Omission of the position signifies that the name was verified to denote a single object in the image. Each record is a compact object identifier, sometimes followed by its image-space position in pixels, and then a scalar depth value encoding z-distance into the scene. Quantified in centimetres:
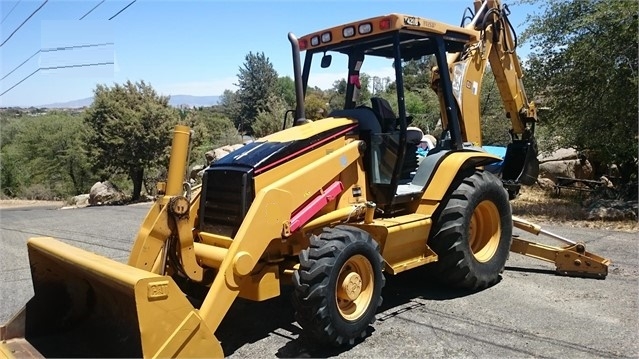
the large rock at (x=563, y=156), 1642
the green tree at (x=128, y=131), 2389
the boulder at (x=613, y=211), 1023
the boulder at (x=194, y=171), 1880
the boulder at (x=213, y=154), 1916
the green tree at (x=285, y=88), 4739
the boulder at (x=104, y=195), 2377
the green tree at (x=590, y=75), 1016
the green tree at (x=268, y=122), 2616
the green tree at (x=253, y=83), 4850
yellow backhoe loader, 386
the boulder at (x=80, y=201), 2432
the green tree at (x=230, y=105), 5059
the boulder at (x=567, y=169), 1562
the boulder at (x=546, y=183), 1554
